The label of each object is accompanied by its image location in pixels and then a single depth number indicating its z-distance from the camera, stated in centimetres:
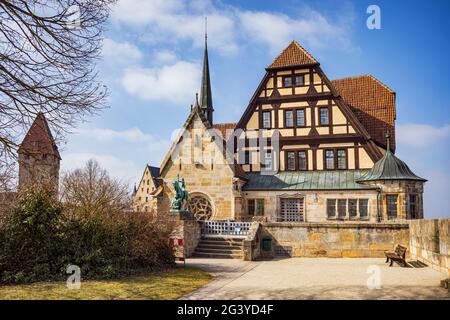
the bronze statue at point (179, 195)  1853
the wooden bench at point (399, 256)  1502
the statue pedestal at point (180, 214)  1788
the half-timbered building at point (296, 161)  2445
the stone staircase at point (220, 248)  1827
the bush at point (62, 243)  1106
